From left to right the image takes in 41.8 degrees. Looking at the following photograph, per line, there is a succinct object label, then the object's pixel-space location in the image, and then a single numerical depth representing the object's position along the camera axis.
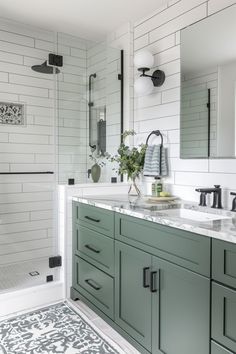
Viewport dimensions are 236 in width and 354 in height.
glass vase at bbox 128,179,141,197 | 2.59
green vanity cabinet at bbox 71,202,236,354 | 1.29
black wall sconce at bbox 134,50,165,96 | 2.42
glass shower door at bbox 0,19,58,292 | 2.82
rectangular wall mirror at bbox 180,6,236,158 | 1.93
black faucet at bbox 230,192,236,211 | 1.81
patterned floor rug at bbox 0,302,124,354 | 1.87
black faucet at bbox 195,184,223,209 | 1.94
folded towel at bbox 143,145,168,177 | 2.37
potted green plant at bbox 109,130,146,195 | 2.54
